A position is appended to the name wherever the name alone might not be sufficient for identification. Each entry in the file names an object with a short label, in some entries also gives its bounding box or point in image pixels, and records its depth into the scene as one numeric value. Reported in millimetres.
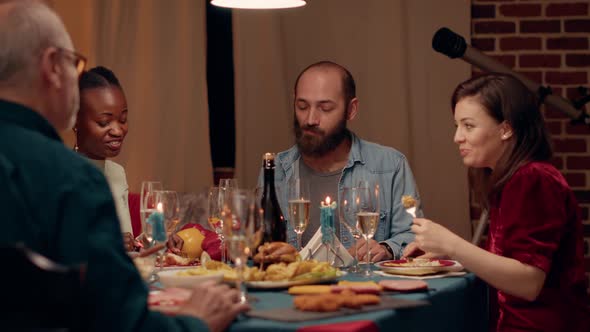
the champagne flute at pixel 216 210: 2426
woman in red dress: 2227
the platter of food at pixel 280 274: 1961
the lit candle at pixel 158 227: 2166
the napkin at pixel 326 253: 2422
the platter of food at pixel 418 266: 2244
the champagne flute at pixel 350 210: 2297
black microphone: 3420
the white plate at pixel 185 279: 1919
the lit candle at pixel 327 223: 2389
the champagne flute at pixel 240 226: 1775
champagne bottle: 2551
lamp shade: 2902
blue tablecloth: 1615
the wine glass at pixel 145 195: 2248
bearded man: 3240
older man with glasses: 1341
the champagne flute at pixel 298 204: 2346
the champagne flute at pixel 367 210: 2279
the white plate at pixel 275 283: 1950
